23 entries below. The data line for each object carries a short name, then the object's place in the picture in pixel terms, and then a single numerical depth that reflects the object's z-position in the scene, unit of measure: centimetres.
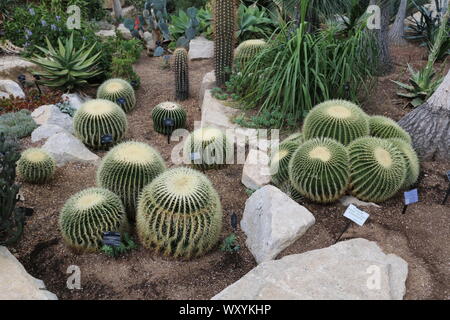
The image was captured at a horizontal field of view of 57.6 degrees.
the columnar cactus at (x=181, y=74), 650
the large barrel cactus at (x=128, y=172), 360
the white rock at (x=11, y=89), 641
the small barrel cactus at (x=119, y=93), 611
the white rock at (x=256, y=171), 414
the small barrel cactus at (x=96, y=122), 513
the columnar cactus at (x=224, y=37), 603
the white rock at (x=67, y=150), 488
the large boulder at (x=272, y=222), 321
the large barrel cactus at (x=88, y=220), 326
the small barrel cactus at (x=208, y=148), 456
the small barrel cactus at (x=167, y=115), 571
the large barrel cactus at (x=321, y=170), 352
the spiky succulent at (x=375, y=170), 355
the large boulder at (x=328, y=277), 264
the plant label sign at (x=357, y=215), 335
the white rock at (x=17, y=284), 274
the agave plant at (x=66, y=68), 644
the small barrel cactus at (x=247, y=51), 632
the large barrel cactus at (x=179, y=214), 311
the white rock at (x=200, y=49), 842
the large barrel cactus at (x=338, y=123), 392
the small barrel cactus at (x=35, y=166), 429
